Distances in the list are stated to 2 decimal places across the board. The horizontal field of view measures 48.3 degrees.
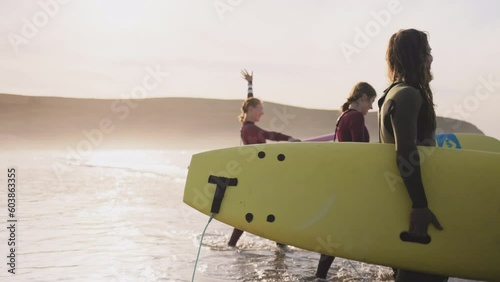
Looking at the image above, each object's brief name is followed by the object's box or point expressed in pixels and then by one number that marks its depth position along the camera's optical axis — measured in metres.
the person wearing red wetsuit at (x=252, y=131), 5.87
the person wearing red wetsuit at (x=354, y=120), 4.45
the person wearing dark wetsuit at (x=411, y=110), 2.75
